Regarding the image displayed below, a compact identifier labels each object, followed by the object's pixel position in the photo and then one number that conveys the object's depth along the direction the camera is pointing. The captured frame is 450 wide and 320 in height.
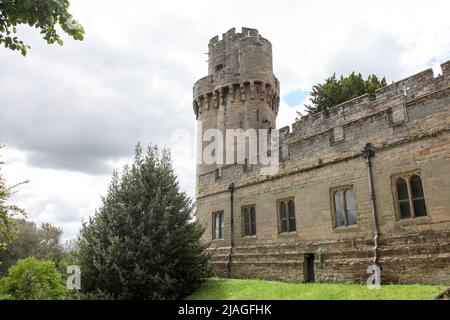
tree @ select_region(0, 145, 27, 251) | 12.05
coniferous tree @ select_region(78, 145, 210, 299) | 13.84
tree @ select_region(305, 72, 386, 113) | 26.30
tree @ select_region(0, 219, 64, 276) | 38.72
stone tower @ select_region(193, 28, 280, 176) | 25.45
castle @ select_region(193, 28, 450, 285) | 11.70
